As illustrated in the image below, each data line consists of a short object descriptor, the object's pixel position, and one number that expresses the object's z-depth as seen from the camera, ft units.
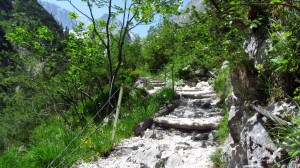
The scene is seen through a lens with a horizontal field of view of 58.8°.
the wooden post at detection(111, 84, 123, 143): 17.89
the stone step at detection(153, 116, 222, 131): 18.92
